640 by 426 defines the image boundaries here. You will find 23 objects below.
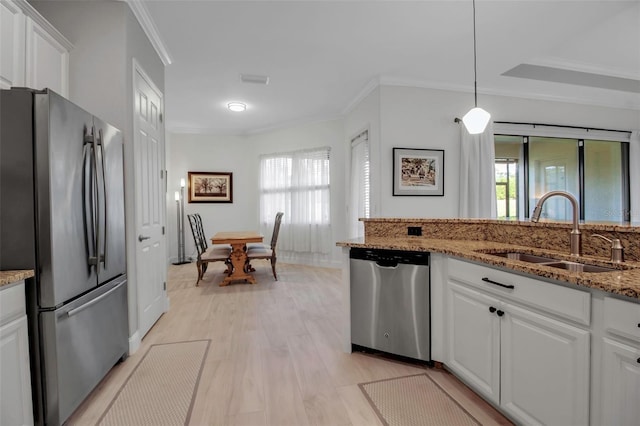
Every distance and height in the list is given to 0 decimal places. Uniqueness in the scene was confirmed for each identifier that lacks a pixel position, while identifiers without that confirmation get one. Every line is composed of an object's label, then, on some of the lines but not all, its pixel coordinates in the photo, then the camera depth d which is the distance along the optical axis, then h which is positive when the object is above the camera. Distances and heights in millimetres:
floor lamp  6152 -322
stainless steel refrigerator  1477 -108
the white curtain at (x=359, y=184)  4555 +407
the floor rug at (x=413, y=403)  1631 -1138
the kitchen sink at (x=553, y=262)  1562 -313
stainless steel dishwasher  2127 -681
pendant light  2461 +729
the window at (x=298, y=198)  5715 +241
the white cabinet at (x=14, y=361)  1279 -656
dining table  4426 -641
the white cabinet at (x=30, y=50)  1749 +1051
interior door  2557 +93
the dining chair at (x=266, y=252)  4570 -649
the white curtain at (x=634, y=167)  4797 +637
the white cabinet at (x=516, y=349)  1230 -691
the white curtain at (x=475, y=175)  4133 +454
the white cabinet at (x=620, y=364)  1023 -555
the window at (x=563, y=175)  4500 +511
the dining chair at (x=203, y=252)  4406 -643
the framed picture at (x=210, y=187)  6402 +514
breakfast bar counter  1208 -252
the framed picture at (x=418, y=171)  4012 +508
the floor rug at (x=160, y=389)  1671 -1132
